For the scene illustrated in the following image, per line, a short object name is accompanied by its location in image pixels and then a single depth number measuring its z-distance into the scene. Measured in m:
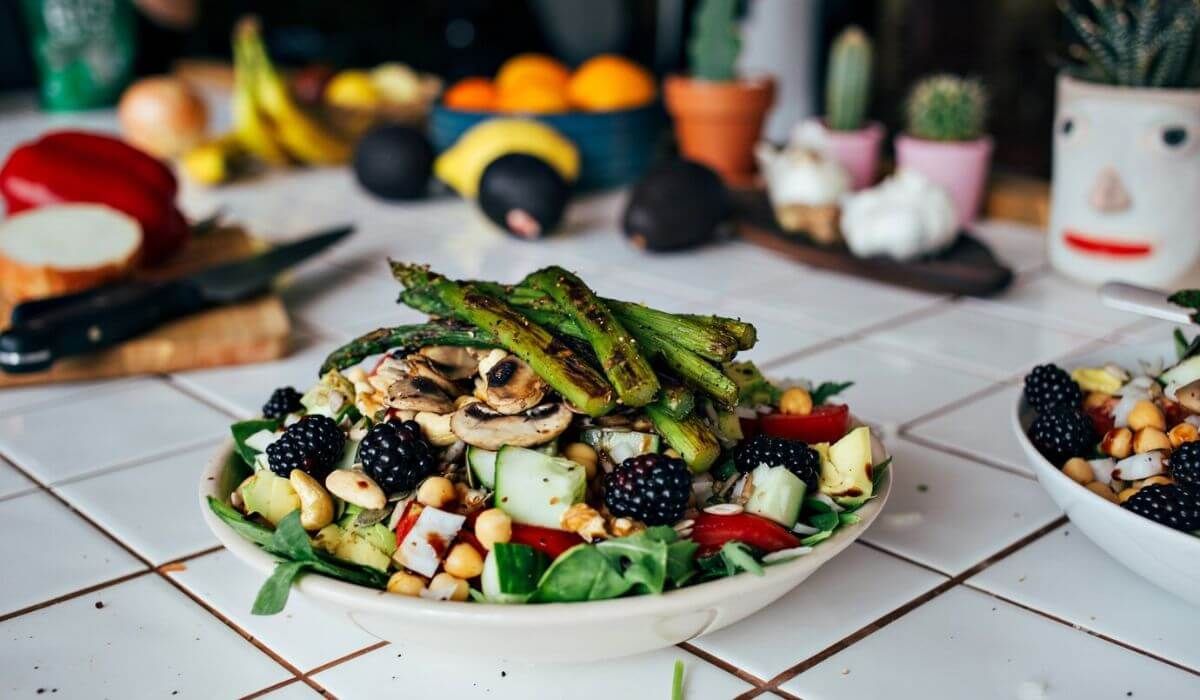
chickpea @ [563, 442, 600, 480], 0.72
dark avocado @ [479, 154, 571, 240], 1.68
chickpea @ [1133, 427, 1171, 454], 0.79
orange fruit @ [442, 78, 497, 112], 1.98
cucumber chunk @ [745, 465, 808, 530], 0.69
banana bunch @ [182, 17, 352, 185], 2.14
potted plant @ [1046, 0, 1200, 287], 1.37
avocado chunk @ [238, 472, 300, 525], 0.72
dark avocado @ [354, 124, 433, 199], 1.91
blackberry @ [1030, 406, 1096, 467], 0.81
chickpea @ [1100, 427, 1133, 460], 0.81
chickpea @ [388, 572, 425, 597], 0.66
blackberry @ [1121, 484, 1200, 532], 0.69
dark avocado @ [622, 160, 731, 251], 1.61
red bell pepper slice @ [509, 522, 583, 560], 0.67
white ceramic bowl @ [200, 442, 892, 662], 0.62
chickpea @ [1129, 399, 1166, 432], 0.81
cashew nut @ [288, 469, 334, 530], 0.70
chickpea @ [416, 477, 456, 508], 0.69
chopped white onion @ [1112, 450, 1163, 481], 0.77
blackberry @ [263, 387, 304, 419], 0.84
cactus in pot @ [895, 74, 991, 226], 1.68
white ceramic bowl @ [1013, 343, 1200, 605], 0.69
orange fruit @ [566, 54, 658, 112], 1.96
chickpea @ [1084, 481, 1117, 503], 0.78
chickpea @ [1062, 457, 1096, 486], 0.80
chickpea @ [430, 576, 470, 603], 0.65
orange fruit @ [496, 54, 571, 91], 1.97
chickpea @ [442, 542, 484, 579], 0.66
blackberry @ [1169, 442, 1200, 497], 0.72
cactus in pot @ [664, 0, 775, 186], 1.87
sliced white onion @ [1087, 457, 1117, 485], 0.81
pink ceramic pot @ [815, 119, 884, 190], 1.78
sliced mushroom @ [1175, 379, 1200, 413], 0.79
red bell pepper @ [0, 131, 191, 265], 1.44
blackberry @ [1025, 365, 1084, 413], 0.87
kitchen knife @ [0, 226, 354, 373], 1.14
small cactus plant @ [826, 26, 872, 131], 1.77
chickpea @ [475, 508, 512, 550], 0.66
